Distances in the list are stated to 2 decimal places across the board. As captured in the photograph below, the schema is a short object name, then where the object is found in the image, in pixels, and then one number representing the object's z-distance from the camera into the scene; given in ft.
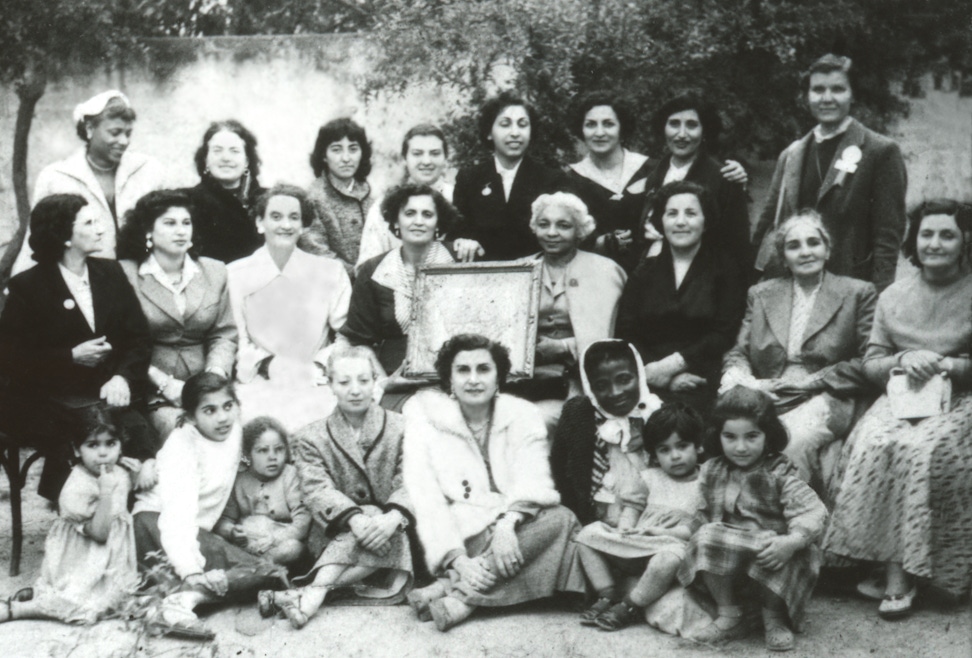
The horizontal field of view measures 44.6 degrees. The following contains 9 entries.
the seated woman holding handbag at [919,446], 13.42
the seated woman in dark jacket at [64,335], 15.61
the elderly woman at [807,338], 15.31
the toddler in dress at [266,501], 14.80
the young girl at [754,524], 12.67
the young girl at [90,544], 14.10
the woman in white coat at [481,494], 13.70
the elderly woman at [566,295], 16.52
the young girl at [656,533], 13.25
